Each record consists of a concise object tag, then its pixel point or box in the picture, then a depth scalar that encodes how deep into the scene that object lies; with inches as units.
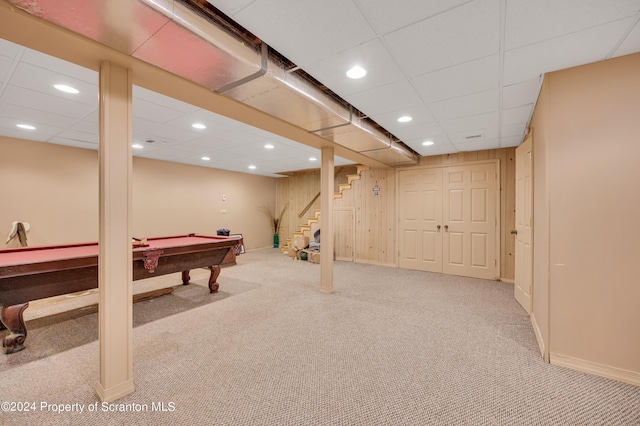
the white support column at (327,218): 161.6
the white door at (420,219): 221.9
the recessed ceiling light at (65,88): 99.7
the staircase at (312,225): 278.6
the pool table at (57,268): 92.8
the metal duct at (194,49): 52.4
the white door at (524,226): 121.7
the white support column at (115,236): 69.6
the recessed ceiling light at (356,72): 86.1
